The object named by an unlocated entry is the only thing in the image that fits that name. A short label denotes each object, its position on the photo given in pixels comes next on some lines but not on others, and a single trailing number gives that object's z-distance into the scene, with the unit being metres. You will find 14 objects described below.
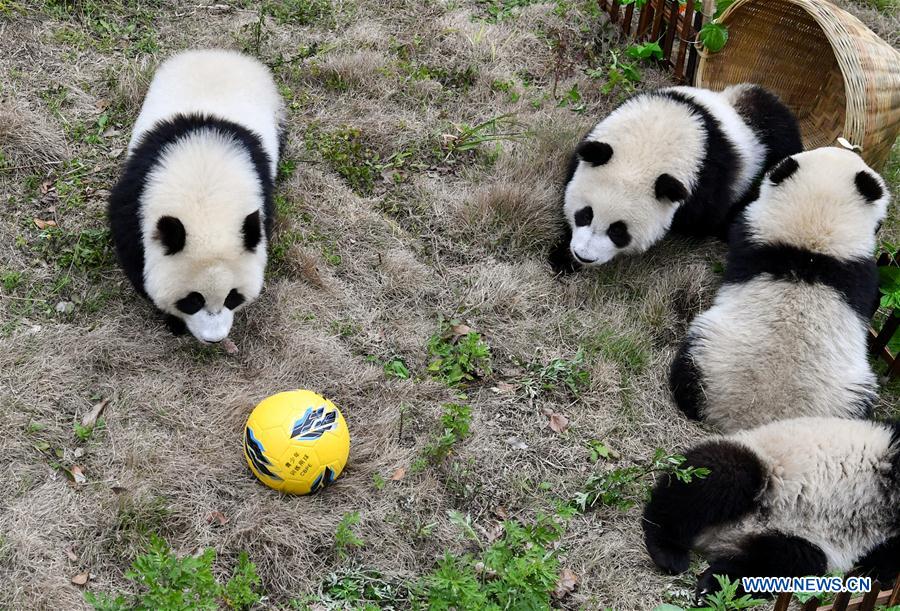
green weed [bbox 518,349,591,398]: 4.14
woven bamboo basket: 4.84
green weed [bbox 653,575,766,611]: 2.50
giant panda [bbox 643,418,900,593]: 3.26
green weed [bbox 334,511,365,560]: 3.21
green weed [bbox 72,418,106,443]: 3.55
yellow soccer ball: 3.26
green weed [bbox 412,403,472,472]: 3.66
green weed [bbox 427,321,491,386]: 4.11
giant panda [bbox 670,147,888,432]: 3.82
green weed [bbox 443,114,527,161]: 5.42
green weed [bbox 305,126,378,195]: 5.09
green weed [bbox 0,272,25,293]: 4.14
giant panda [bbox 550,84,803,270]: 4.53
